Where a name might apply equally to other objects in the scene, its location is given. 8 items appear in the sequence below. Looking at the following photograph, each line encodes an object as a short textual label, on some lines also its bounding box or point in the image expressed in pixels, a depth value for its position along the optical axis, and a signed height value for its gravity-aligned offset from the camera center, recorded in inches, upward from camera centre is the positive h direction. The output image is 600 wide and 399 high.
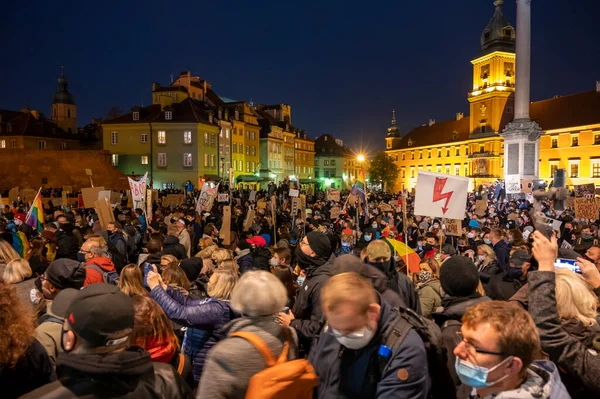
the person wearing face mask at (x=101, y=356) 88.0 -33.0
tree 3954.2 +149.0
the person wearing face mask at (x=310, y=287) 159.0 -36.8
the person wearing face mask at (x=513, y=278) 217.5 -43.5
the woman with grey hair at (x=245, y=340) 101.6 -35.1
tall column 1662.2 +476.6
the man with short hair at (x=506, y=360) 94.4 -35.6
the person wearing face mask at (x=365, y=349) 105.0 -37.7
